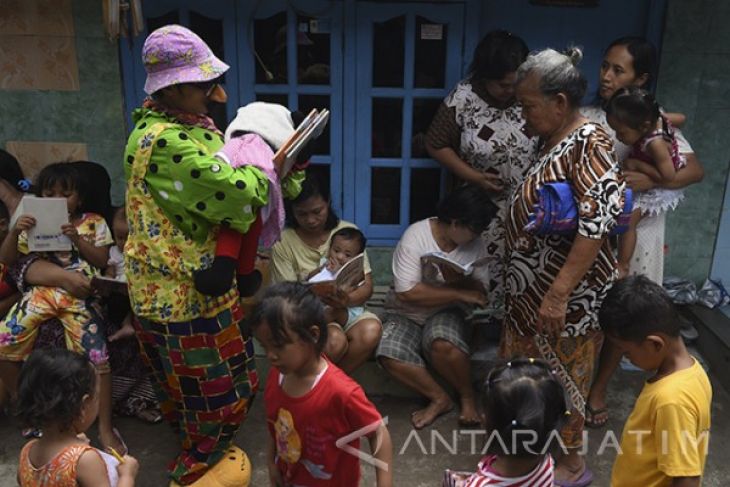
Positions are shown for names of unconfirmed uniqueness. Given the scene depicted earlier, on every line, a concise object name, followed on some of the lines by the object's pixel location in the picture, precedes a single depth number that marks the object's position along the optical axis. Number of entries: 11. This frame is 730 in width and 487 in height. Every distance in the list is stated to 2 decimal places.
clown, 2.31
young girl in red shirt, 2.05
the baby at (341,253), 3.40
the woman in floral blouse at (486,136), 3.50
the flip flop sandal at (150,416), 3.49
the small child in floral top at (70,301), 3.16
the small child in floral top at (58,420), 1.97
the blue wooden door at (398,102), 3.80
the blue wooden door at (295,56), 3.78
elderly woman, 2.45
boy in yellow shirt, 1.87
